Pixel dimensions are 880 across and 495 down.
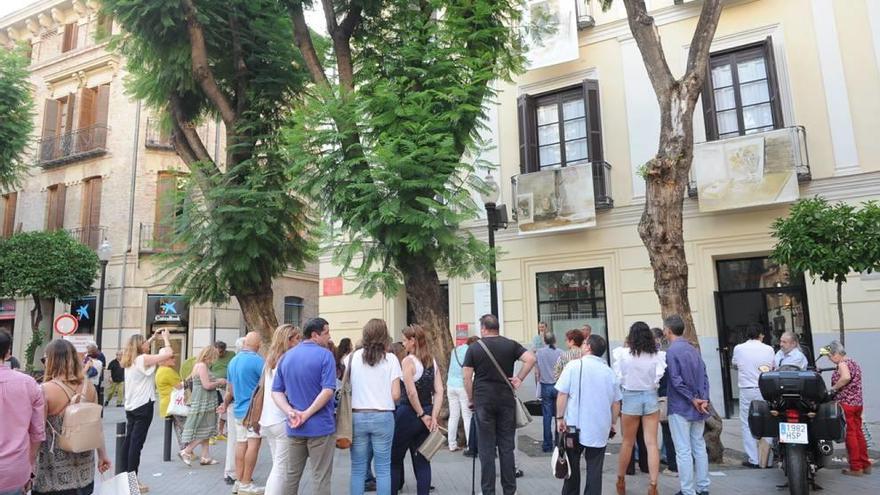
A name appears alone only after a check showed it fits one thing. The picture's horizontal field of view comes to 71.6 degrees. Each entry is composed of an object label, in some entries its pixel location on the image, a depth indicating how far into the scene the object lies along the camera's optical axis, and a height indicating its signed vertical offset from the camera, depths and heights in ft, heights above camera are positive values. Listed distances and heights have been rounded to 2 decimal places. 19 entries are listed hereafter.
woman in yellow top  30.58 -2.35
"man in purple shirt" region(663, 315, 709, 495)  20.76 -2.80
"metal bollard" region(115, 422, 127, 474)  24.17 -4.40
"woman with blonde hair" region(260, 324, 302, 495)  18.92 -2.80
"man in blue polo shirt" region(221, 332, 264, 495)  23.13 -2.37
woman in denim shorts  21.09 -1.98
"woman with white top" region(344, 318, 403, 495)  18.99 -2.20
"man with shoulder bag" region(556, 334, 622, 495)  19.31 -2.60
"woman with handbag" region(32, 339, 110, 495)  14.70 -2.29
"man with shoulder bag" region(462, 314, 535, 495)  20.38 -2.20
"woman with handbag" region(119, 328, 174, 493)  24.36 -2.36
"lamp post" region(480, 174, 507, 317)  33.35 +6.96
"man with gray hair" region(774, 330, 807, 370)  24.82 -1.22
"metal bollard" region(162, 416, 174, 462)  31.39 -5.38
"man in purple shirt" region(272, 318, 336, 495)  18.11 -2.01
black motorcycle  19.89 -3.10
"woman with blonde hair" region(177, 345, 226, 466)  29.19 -3.52
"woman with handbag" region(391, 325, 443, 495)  20.65 -2.71
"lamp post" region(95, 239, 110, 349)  58.18 +7.56
